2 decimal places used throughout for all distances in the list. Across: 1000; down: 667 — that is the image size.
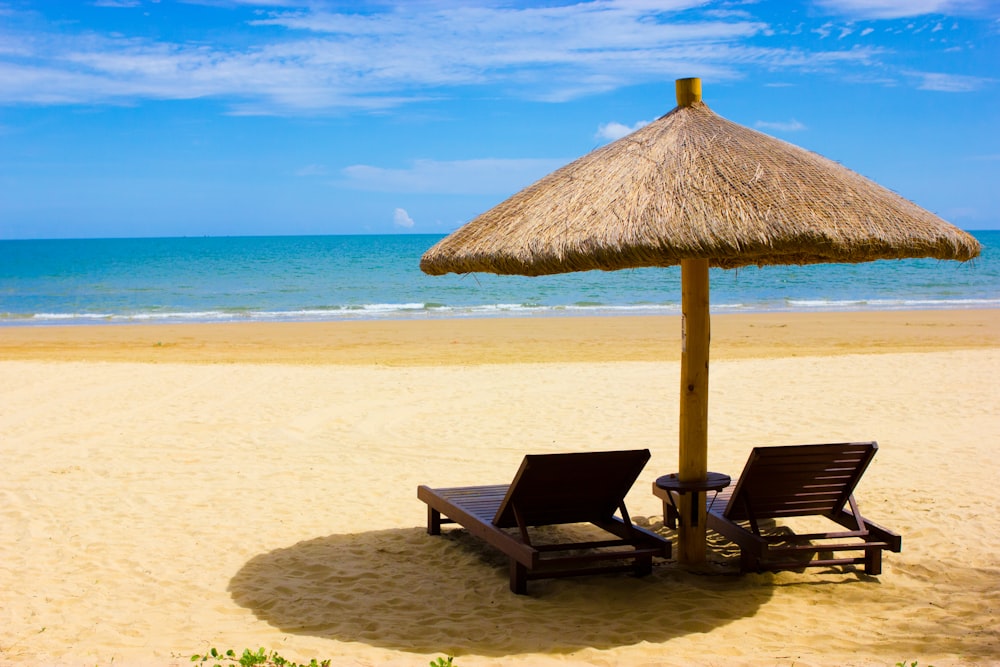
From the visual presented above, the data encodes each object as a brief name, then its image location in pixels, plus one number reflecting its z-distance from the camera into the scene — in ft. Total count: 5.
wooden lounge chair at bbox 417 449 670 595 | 15.05
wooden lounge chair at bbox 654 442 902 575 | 15.24
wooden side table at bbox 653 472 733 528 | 15.60
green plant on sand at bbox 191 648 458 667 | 11.81
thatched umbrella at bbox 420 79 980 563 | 13.30
